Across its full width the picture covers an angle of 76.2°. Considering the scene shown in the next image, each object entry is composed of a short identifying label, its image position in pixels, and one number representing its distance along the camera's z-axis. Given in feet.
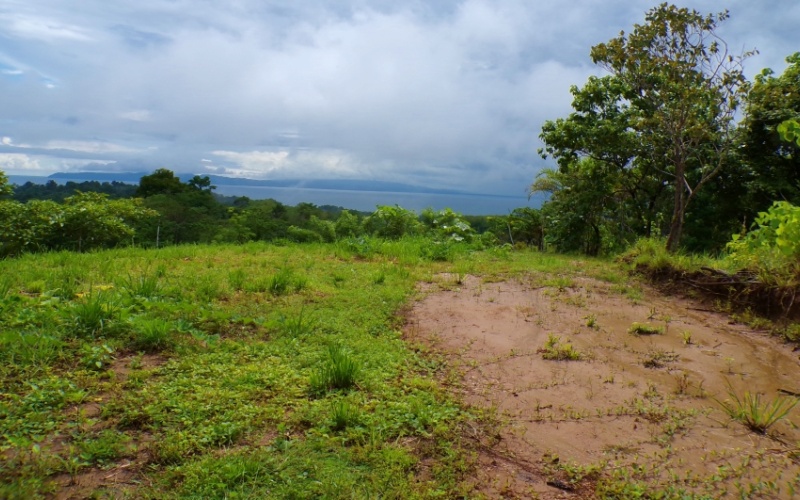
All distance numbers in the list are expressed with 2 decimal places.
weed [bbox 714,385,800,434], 10.00
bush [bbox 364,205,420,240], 37.35
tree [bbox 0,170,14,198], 31.99
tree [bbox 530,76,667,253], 38.32
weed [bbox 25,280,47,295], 15.72
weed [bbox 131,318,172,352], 12.12
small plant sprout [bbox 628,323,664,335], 15.74
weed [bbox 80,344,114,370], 10.87
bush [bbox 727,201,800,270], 16.72
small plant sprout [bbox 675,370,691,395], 11.66
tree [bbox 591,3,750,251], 27.22
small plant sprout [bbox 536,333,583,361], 13.51
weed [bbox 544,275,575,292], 21.75
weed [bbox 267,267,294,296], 18.29
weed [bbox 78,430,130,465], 7.85
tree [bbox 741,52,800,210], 34.27
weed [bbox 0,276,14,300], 13.93
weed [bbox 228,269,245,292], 18.29
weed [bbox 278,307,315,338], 13.98
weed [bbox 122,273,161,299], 15.44
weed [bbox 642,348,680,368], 13.25
